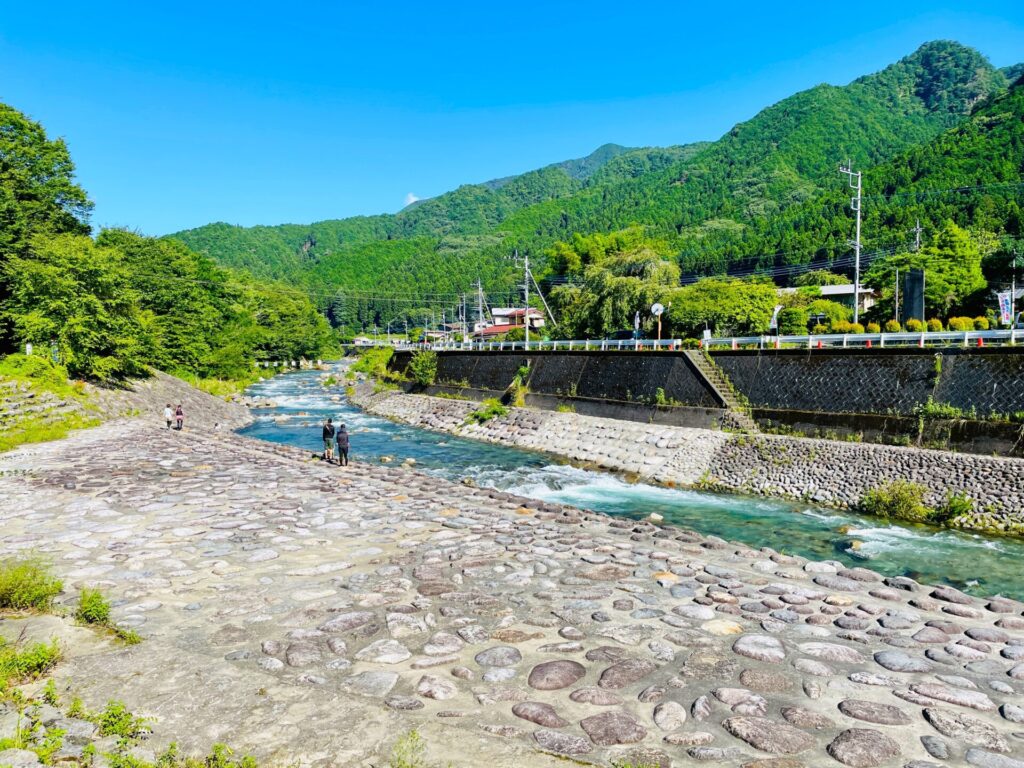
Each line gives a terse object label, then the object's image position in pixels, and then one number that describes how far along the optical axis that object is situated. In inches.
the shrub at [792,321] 1490.8
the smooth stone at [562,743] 172.2
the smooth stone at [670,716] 186.9
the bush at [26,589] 251.0
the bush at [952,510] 584.1
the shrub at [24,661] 192.4
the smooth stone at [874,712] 194.1
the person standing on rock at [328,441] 769.6
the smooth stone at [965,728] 182.9
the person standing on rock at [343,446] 725.9
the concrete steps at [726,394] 880.1
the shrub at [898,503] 604.4
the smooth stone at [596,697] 199.9
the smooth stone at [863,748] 171.5
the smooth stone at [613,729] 178.9
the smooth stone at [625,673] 212.5
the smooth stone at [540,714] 186.7
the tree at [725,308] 1386.6
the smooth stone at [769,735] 177.0
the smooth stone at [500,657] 226.7
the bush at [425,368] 1817.2
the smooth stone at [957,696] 206.5
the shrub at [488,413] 1328.7
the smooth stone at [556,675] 210.5
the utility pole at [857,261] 1088.8
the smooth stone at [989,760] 170.7
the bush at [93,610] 246.5
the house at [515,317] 3492.4
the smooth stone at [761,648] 236.7
